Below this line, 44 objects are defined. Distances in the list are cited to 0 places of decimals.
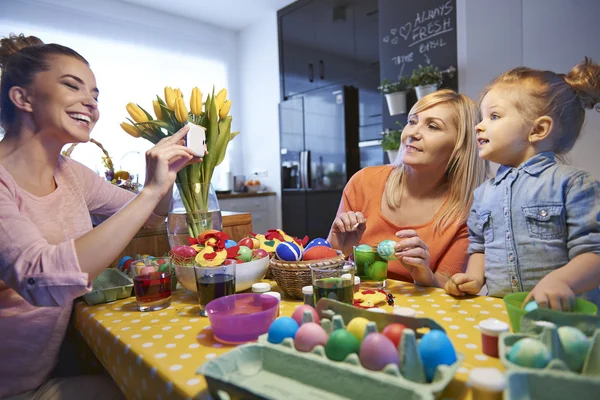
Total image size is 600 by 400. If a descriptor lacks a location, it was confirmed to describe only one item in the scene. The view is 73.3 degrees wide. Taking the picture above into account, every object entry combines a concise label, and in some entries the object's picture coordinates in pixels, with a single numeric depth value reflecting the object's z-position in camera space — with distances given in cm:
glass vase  123
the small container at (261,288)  104
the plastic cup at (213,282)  93
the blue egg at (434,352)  56
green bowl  69
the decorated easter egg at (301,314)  69
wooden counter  185
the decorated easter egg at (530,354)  53
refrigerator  404
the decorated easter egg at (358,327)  61
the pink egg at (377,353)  56
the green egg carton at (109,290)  105
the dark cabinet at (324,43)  389
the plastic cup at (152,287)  99
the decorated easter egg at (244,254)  105
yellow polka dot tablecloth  64
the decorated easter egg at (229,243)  109
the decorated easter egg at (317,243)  109
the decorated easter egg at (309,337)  61
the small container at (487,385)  51
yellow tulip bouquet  119
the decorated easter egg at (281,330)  64
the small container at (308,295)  90
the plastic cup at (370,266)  107
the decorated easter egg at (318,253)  101
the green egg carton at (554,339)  50
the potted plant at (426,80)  270
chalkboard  276
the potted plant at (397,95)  289
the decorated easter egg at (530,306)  69
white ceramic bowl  103
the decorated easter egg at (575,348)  55
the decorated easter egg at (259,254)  108
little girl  93
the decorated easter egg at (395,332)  60
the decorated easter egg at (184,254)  106
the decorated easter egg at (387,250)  103
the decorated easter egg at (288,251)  102
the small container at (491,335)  66
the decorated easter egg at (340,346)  58
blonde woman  136
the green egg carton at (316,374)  52
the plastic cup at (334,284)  85
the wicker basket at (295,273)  98
